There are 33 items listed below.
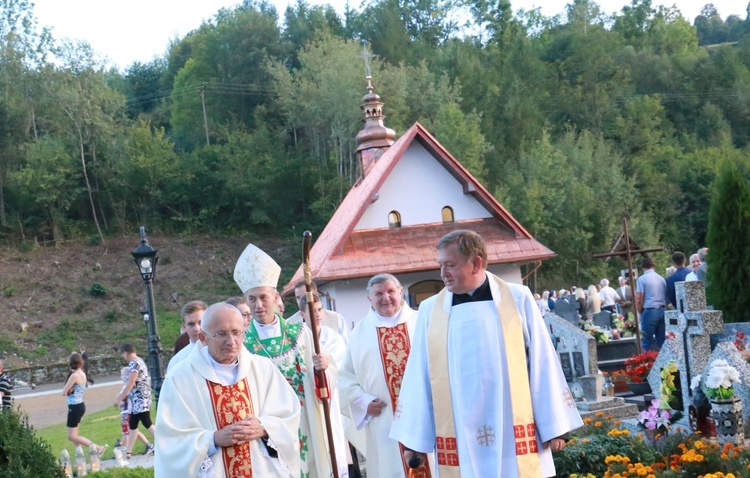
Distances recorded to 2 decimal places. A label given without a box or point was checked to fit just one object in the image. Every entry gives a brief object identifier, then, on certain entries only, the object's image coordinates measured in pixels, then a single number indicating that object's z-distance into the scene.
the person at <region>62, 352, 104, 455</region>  14.41
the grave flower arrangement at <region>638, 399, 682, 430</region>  8.75
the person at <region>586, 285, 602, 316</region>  22.89
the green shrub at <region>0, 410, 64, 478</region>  6.84
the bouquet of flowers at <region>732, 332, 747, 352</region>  10.84
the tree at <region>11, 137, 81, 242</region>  51.50
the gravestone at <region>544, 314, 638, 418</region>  11.77
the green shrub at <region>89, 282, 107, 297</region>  45.94
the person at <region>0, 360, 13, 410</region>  13.84
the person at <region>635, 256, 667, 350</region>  14.12
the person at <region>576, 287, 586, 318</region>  23.22
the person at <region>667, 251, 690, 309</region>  13.80
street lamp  15.52
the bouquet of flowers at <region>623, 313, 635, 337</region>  17.53
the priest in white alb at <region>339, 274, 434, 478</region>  7.82
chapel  25.62
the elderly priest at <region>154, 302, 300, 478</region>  5.89
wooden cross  15.48
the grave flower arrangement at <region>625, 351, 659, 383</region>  12.34
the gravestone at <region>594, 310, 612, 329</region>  18.78
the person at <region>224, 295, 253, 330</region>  7.39
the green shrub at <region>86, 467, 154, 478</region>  9.60
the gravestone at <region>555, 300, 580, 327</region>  18.75
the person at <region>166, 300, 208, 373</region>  7.54
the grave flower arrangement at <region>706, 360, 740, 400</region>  8.11
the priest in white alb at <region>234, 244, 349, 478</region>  7.61
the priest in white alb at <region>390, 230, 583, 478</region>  5.50
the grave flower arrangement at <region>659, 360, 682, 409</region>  9.12
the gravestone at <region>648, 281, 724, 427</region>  9.18
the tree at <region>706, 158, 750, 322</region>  12.64
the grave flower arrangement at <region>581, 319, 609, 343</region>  15.80
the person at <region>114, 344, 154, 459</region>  13.78
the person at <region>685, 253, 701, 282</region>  13.77
